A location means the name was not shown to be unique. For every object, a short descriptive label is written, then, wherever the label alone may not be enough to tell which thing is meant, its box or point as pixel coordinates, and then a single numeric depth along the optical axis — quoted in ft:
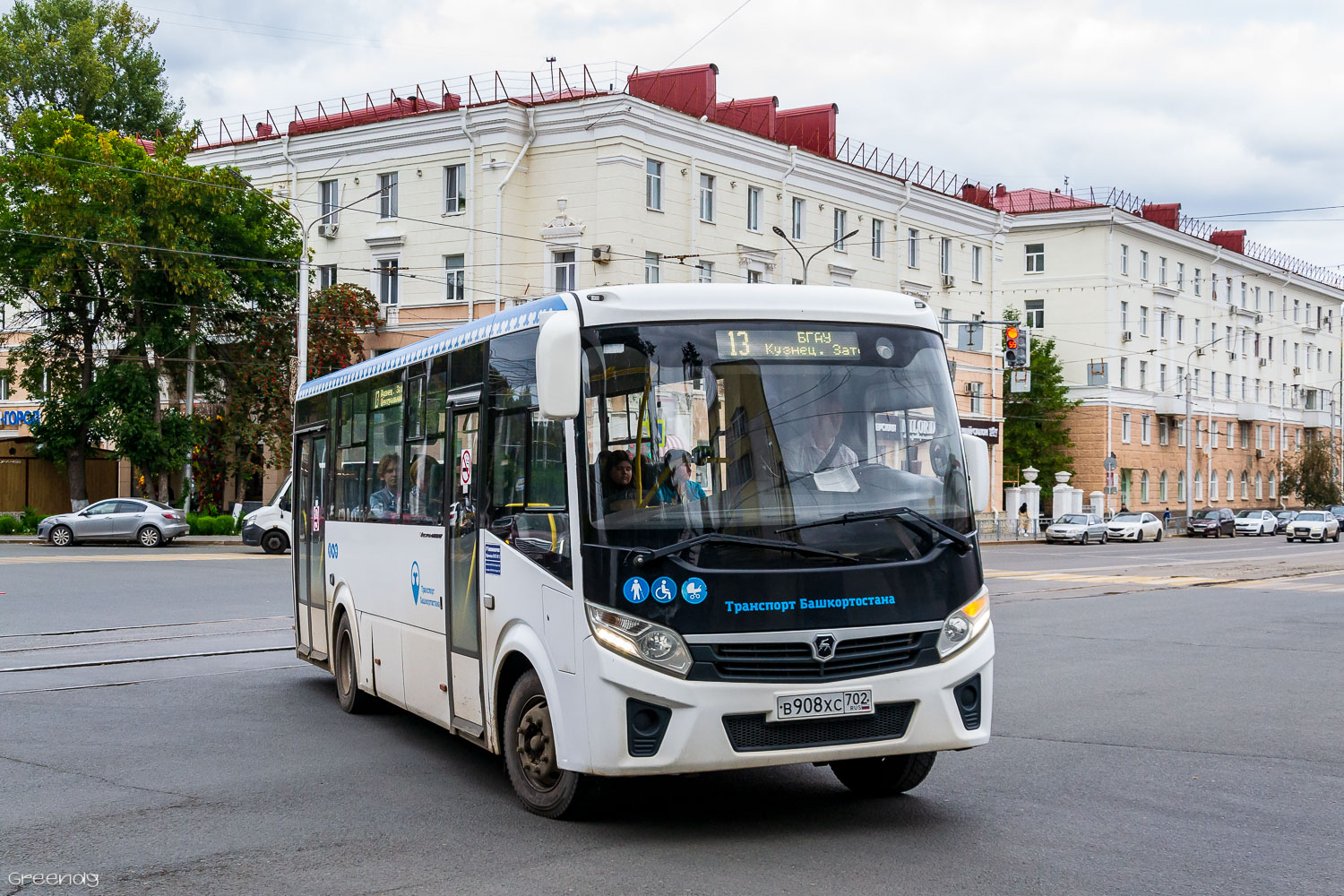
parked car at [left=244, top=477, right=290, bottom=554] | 110.83
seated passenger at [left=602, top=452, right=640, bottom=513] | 21.27
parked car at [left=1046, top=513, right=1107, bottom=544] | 177.99
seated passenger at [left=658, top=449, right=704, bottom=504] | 21.26
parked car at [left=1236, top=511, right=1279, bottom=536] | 233.14
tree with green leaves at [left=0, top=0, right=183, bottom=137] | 159.02
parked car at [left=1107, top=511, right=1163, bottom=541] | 188.14
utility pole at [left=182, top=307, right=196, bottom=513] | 139.64
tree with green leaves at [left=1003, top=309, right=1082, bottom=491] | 225.97
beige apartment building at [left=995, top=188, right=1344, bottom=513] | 228.02
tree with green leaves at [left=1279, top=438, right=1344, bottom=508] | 274.57
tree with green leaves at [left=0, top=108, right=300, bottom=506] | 128.77
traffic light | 110.73
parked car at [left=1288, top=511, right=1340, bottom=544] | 199.31
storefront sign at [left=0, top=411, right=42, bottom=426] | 170.30
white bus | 20.76
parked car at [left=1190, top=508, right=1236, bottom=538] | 220.43
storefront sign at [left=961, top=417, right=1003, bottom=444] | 186.53
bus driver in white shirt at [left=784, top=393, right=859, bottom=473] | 21.79
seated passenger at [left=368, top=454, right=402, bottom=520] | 31.07
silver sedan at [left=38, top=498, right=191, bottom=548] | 121.80
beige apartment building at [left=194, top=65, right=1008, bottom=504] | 135.85
